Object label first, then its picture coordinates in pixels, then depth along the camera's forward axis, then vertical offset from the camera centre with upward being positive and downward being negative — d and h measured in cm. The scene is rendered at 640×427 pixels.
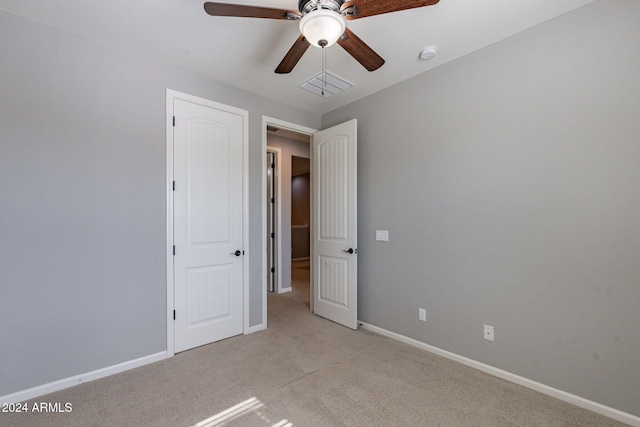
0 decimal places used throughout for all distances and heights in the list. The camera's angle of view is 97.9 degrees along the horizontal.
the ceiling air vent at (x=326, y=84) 284 +146
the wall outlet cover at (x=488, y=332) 229 -94
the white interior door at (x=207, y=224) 268 -3
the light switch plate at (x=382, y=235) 309 -18
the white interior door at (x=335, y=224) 323 -5
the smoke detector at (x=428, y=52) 235 +143
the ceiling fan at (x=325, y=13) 143 +110
